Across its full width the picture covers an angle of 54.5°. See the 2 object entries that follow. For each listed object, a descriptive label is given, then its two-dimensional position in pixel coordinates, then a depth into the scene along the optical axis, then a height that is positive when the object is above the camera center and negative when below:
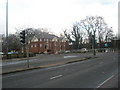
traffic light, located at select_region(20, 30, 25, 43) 12.70 +1.10
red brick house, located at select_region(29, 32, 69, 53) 60.37 +1.54
